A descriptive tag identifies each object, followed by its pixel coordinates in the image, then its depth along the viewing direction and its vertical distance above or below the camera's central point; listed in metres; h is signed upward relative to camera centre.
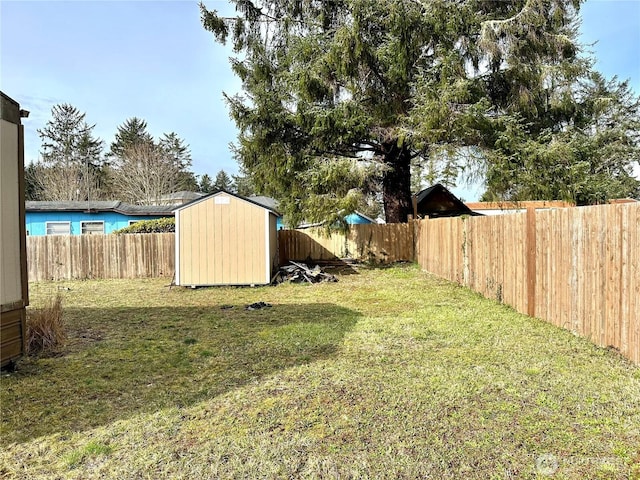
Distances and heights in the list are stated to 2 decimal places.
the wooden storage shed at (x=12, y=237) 3.83 -0.03
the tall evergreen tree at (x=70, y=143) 34.19 +7.87
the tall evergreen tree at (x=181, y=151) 41.31 +8.27
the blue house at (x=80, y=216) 17.06 +0.70
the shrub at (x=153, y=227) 15.56 +0.19
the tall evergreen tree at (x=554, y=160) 11.39 +1.89
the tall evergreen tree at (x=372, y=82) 11.41 +4.30
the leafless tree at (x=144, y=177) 27.39 +3.70
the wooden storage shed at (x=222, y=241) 10.05 -0.25
